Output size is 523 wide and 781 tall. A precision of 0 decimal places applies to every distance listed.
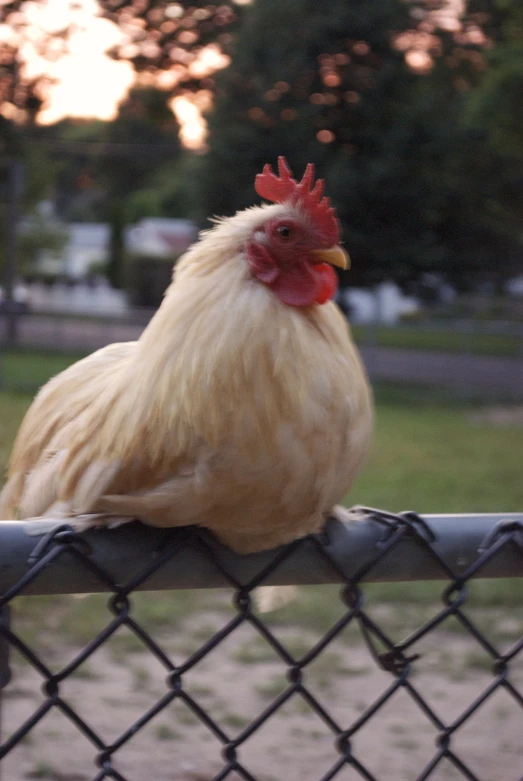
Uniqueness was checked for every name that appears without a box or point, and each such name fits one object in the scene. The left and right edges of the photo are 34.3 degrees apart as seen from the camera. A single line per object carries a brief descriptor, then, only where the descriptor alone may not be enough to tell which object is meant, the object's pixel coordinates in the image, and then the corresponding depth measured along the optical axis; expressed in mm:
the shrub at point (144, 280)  26594
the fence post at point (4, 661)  1186
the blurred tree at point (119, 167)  7949
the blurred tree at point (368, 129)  11641
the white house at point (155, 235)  32125
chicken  1451
